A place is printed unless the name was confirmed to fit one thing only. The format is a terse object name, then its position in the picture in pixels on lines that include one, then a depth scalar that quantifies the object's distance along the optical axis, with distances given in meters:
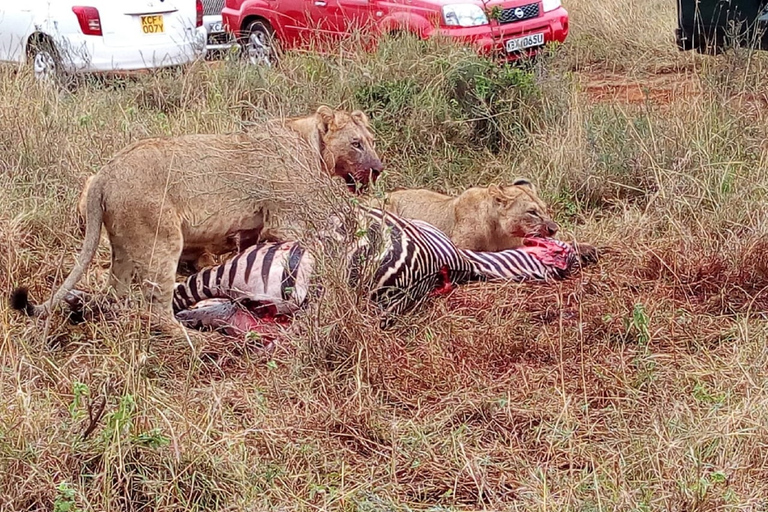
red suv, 19.47
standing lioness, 9.81
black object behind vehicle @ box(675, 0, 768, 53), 15.33
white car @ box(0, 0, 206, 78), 19.41
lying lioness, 13.03
